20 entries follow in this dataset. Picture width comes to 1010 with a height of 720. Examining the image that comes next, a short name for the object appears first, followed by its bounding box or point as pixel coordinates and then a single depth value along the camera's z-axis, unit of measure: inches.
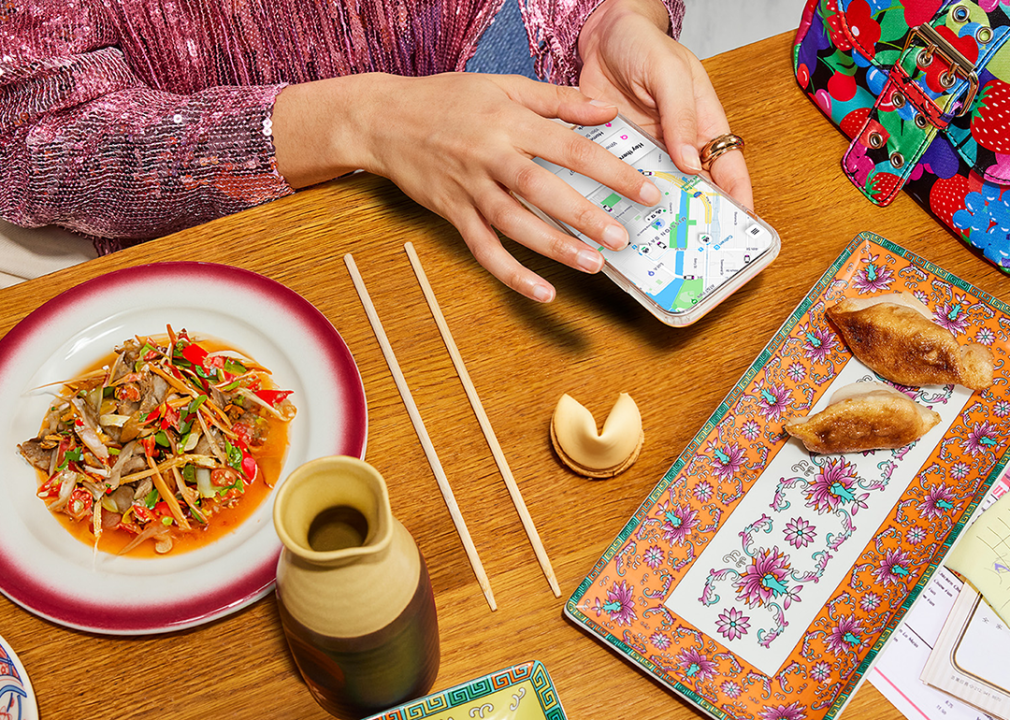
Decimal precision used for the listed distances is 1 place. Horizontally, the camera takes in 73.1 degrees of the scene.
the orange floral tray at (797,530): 31.2
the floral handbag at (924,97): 32.2
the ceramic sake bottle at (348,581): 21.5
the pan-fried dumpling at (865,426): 33.8
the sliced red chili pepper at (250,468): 32.7
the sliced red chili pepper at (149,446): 32.5
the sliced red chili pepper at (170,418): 32.7
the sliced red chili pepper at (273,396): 33.9
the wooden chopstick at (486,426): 33.0
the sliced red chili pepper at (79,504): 31.5
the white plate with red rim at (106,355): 29.9
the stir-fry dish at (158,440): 31.7
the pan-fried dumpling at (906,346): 34.7
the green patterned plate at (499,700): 26.7
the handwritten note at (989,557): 34.2
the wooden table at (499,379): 31.0
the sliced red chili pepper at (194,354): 34.3
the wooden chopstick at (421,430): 32.7
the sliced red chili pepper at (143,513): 31.4
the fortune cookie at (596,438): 32.4
